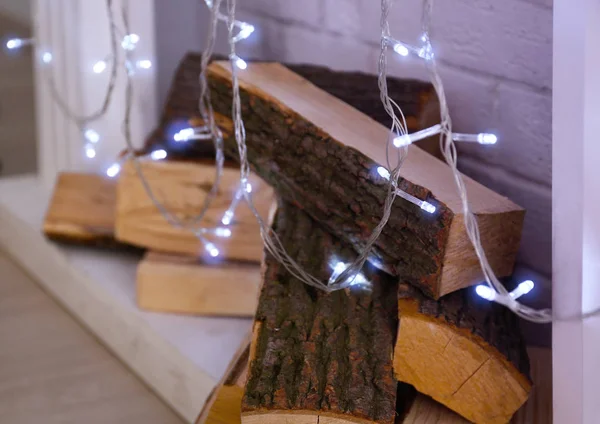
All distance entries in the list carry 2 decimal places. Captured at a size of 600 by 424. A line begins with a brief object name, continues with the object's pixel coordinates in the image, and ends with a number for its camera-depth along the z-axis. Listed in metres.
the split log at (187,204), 1.53
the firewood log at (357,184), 1.21
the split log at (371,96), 1.40
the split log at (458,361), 1.20
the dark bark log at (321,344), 1.16
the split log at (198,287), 1.54
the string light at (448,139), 1.14
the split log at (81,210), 1.69
